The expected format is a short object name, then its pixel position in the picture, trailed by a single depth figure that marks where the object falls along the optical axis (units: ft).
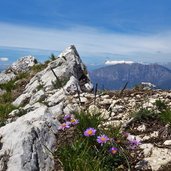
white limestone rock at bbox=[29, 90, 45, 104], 24.40
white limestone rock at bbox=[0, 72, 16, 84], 41.64
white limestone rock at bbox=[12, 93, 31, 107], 27.50
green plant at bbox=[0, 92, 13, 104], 30.98
